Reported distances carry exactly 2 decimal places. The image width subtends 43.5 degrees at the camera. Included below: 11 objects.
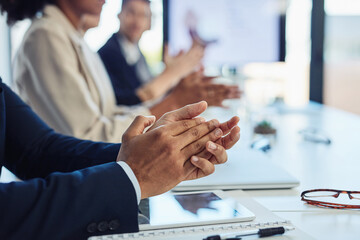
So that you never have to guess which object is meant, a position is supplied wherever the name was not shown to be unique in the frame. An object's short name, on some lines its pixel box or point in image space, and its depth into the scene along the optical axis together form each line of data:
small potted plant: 1.42
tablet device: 0.63
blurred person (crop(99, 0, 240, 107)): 1.59
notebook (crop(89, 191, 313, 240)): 0.59
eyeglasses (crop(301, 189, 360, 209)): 0.72
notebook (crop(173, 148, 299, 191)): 0.84
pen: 0.57
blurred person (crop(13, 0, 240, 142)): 1.27
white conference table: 0.65
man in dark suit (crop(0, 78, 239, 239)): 0.56
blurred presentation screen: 2.05
